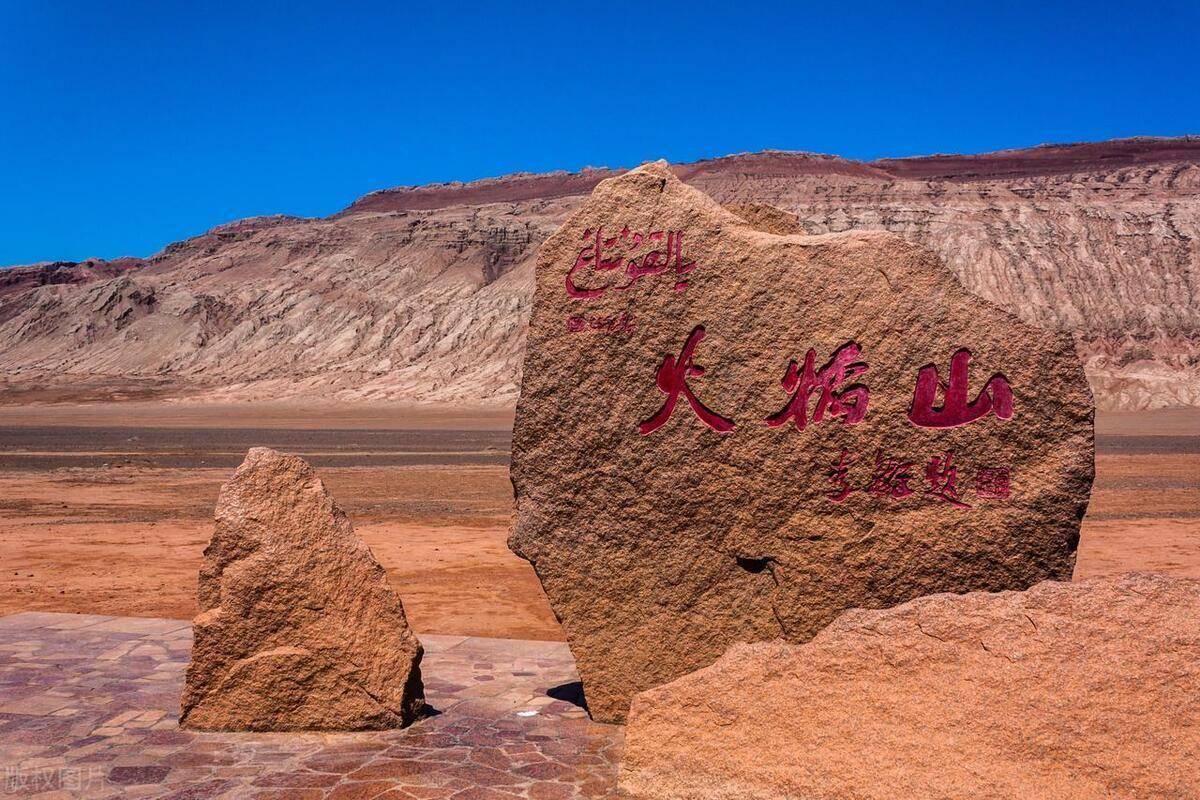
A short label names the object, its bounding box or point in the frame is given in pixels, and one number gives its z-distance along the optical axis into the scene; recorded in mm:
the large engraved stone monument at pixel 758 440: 4855
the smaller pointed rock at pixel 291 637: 5375
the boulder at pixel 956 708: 3998
